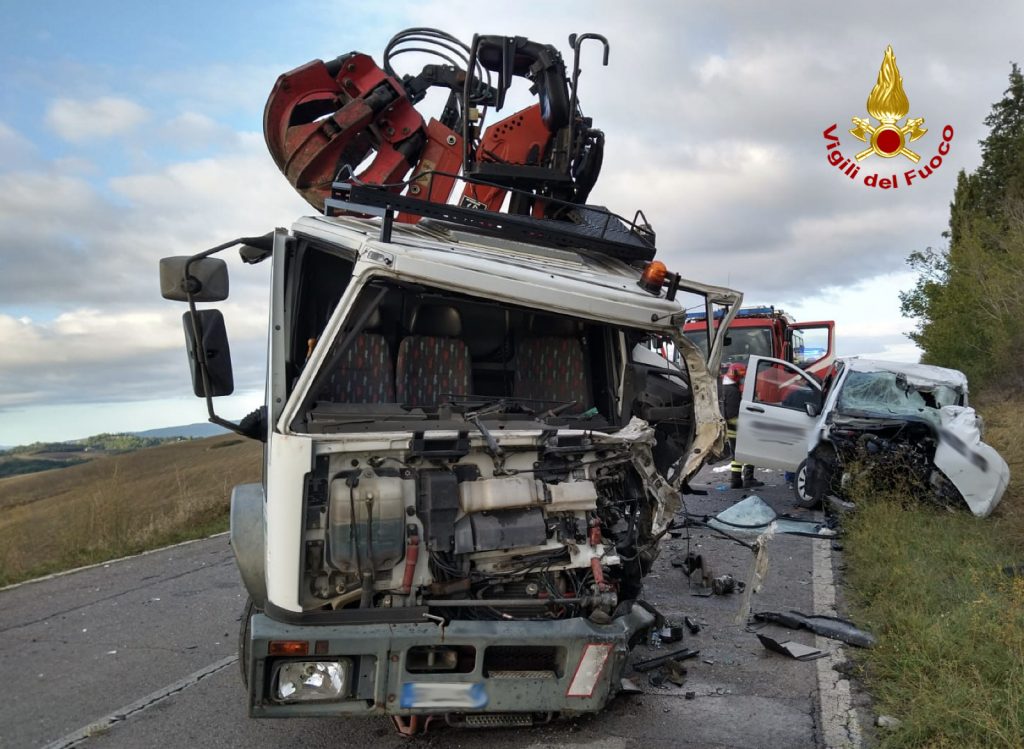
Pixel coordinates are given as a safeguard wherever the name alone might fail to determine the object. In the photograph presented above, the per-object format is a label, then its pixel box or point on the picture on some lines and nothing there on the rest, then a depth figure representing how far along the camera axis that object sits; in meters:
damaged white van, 8.21
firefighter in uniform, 10.94
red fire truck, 15.83
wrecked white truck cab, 3.29
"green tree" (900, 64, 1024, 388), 21.88
